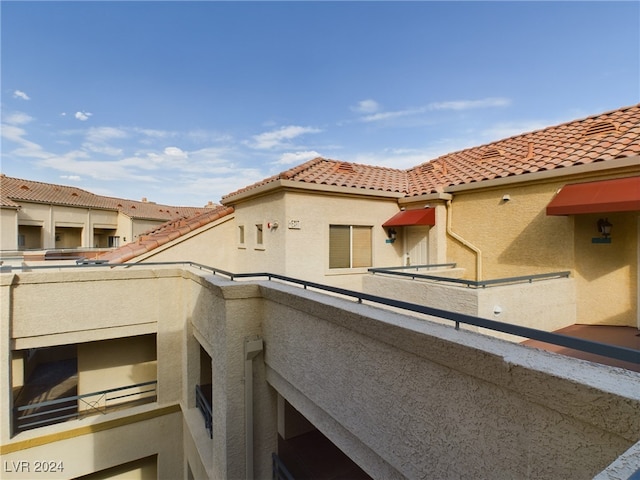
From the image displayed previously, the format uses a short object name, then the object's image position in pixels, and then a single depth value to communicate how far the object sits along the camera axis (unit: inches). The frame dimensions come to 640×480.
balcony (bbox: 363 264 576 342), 259.1
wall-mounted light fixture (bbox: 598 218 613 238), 300.8
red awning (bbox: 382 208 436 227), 430.6
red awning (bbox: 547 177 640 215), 254.1
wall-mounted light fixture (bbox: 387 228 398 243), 478.3
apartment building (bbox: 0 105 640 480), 85.7
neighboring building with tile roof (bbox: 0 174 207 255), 1135.0
